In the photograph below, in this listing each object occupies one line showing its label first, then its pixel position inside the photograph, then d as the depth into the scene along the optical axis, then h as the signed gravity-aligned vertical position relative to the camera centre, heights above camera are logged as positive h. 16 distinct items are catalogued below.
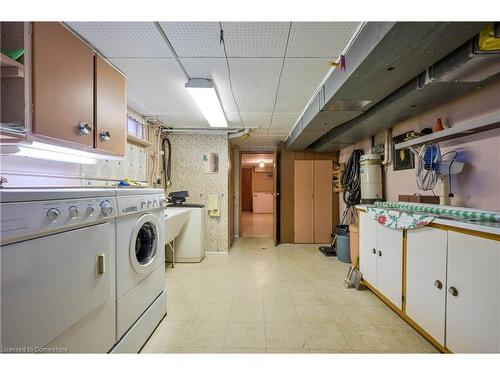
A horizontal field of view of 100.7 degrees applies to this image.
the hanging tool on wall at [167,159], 3.80 +0.50
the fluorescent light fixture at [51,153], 1.31 +0.24
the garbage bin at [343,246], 3.36 -0.99
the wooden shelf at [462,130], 1.36 +0.43
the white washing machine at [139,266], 1.29 -0.58
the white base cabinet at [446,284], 1.11 -0.65
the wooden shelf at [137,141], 2.54 +0.60
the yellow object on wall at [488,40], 1.06 +0.76
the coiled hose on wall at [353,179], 3.55 +0.13
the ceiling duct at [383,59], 1.06 +0.80
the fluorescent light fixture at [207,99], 2.02 +0.98
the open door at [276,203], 4.32 -0.35
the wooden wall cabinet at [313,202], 4.51 -0.35
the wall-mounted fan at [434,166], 1.71 +0.17
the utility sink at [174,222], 2.54 -0.49
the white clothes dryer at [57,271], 0.72 -0.36
